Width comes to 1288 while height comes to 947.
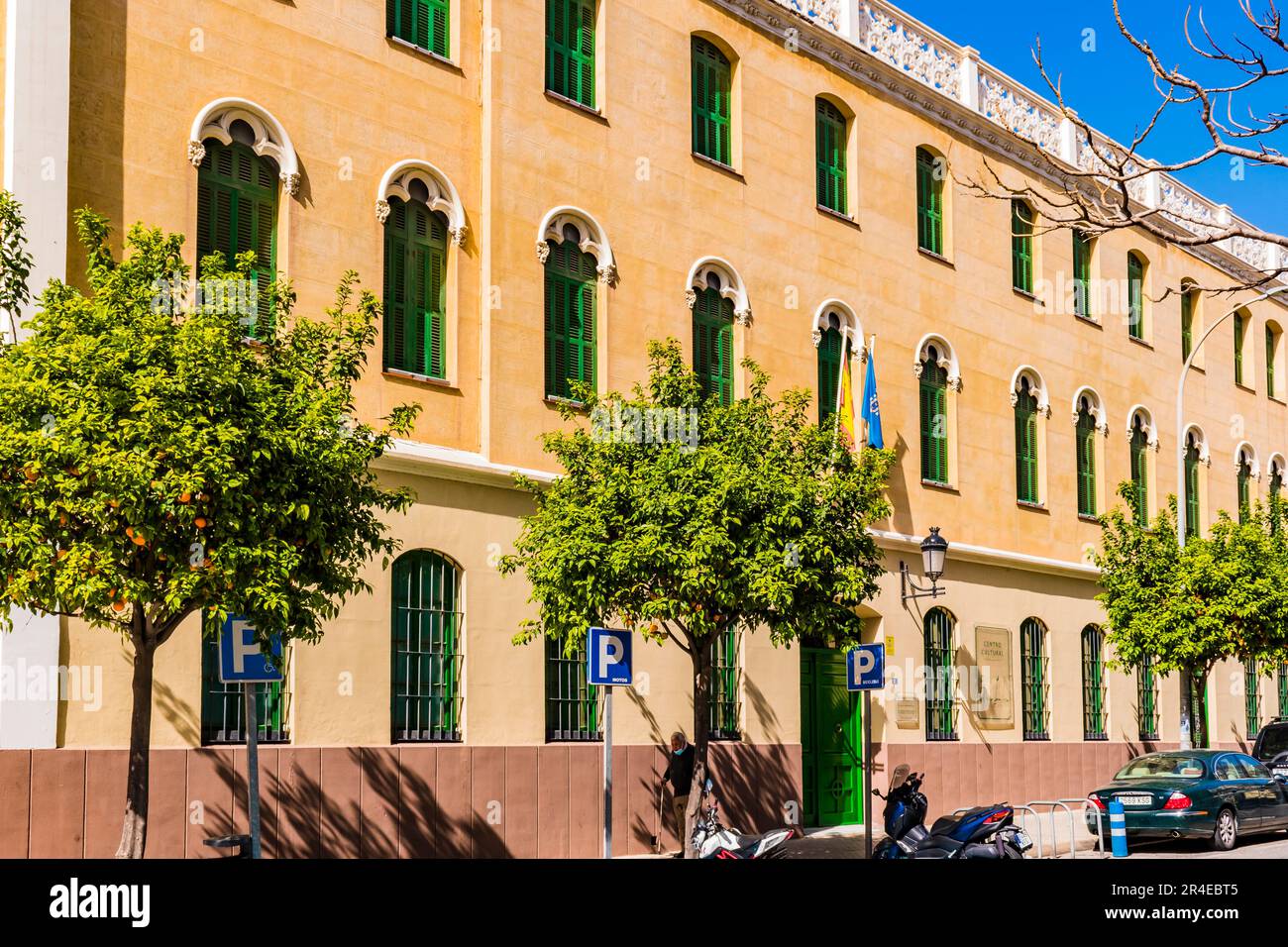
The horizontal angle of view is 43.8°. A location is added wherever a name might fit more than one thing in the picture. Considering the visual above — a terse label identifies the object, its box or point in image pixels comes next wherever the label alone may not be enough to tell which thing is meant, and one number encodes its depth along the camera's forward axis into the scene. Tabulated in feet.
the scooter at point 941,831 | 53.83
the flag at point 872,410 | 84.74
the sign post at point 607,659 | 51.83
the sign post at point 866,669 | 64.64
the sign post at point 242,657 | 42.04
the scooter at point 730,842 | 50.85
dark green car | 72.28
